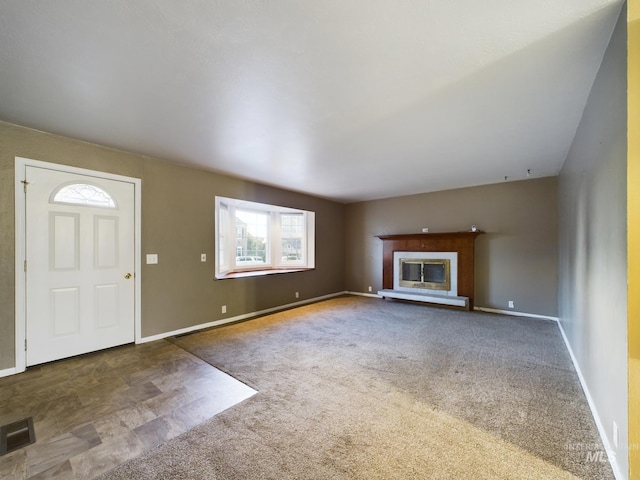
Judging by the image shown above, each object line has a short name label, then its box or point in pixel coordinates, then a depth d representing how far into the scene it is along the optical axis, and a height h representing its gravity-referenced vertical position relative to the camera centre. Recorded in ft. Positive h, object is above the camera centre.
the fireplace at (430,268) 17.30 -1.94
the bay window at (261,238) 15.61 +0.12
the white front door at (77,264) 9.17 -0.89
